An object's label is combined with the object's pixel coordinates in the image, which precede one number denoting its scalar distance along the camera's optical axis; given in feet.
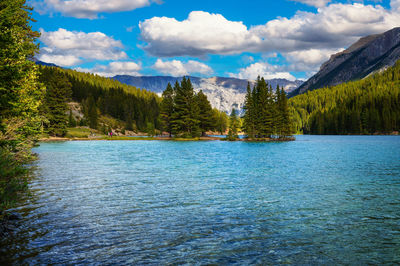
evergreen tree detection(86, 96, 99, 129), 521.24
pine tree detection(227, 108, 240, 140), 372.99
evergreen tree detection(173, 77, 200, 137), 370.12
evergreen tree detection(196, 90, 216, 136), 389.80
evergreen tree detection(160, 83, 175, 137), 384.06
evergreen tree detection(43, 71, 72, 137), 356.18
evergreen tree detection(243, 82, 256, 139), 360.69
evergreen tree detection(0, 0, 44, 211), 60.54
